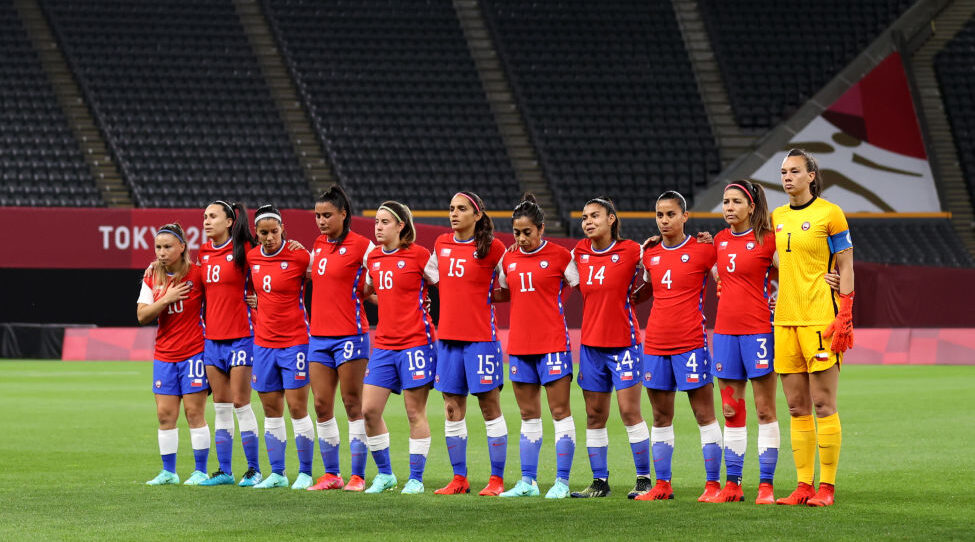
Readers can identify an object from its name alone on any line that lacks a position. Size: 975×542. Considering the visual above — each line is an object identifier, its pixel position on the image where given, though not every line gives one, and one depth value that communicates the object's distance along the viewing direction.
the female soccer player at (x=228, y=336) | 20.27
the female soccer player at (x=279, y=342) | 19.89
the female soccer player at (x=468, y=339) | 18.95
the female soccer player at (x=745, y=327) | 17.84
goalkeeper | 17.25
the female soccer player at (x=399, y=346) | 19.27
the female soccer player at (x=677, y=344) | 18.19
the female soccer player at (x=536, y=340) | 18.78
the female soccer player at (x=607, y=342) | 18.56
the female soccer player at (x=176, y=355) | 20.53
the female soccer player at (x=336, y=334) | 19.53
